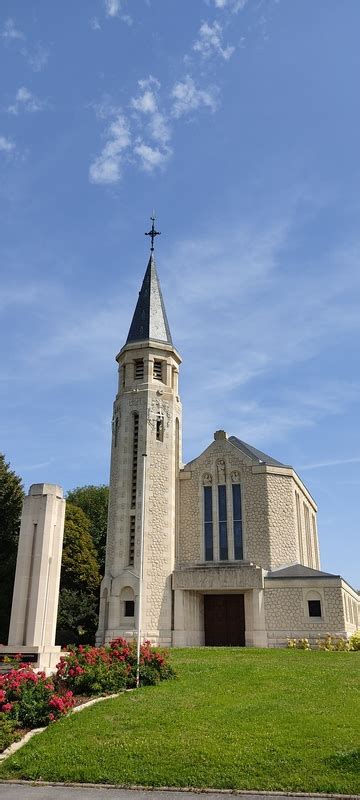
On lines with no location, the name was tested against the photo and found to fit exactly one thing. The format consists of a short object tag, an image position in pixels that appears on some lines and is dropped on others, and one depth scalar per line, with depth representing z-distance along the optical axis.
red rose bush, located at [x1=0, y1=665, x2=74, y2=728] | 12.31
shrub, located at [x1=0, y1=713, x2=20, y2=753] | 11.00
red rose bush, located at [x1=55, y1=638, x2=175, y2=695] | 14.84
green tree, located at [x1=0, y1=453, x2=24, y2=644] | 38.31
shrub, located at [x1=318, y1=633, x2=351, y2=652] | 29.38
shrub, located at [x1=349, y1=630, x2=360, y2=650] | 29.61
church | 31.42
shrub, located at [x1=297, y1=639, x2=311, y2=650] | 29.82
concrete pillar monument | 19.34
